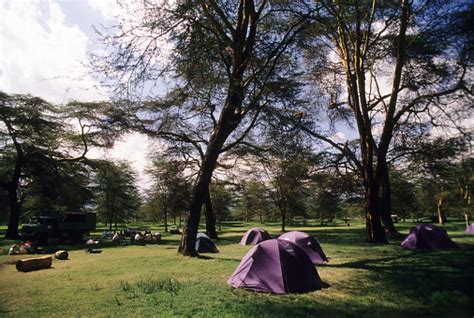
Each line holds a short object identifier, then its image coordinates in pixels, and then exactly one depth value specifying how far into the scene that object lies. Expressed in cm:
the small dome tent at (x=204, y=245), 1756
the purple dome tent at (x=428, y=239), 1703
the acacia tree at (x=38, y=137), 2723
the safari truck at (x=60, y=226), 2477
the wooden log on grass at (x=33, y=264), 1291
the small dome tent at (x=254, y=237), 2228
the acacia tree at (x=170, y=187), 2895
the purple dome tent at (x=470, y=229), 2662
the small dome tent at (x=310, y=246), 1355
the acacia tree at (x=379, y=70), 1481
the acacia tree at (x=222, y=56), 1156
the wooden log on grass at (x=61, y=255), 1680
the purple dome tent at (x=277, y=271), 893
